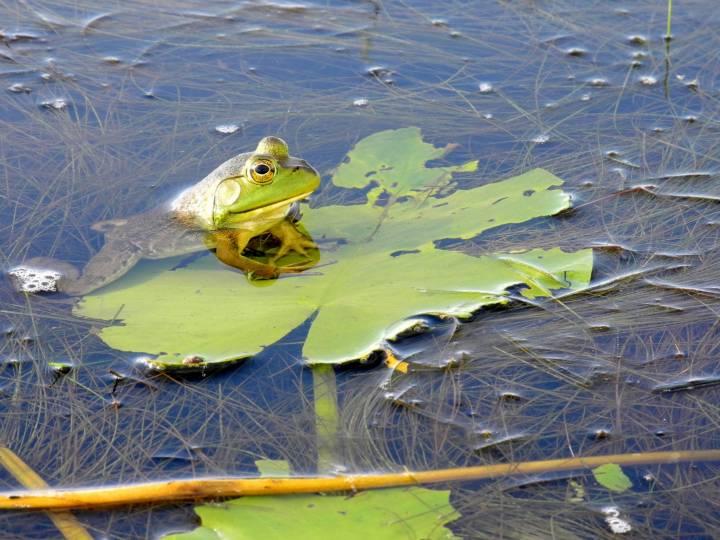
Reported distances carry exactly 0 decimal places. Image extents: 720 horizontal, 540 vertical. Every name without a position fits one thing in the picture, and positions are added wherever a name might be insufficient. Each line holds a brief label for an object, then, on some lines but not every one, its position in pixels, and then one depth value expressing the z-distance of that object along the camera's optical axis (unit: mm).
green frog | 4113
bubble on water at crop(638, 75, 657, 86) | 5535
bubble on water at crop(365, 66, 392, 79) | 5746
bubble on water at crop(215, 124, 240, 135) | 5234
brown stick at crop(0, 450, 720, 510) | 2861
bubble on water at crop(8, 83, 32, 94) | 5555
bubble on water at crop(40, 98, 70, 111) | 5410
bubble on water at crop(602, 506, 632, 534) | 2793
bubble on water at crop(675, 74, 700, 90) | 5497
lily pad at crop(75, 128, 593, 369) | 3342
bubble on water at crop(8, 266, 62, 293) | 3977
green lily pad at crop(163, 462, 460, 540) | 2684
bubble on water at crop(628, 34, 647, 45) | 5953
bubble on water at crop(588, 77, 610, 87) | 5547
